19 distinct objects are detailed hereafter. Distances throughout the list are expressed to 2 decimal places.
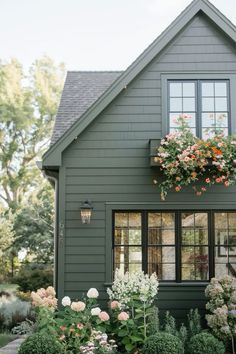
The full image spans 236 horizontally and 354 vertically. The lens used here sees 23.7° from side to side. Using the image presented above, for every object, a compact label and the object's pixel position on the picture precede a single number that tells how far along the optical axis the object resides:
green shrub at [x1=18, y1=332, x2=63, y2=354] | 8.33
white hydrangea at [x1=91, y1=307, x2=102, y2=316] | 9.15
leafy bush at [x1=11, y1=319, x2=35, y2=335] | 10.46
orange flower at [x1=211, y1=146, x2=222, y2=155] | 10.28
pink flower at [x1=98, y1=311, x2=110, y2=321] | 9.09
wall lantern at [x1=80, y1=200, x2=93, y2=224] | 10.71
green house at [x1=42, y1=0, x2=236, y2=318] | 10.85
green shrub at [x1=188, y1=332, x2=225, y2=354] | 8.95
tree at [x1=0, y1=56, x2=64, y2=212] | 30.31
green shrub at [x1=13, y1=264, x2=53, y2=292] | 18.45
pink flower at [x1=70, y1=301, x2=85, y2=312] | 9.09
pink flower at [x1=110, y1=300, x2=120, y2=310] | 9.43
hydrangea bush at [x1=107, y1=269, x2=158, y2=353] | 9.31
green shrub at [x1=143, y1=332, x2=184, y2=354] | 8.46
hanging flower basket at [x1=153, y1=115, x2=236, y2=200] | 10.30
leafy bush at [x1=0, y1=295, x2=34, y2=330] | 12.91
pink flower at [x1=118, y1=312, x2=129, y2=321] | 9.10
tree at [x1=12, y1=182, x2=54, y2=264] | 23.27
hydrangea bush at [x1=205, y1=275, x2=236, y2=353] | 9.41
